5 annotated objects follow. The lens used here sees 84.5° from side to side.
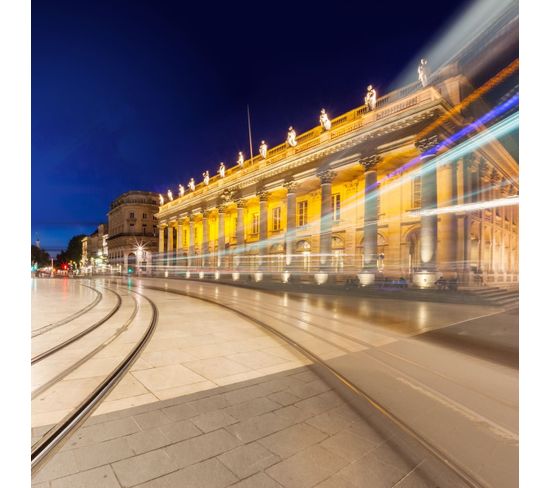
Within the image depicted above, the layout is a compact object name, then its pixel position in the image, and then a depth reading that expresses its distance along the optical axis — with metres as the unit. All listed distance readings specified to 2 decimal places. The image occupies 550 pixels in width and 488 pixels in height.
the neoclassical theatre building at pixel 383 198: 19.67
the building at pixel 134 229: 77.94
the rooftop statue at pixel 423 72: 19.81
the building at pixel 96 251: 95.66
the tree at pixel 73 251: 125.56
